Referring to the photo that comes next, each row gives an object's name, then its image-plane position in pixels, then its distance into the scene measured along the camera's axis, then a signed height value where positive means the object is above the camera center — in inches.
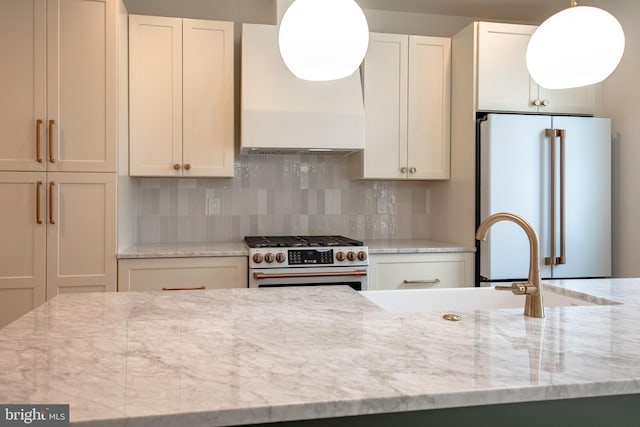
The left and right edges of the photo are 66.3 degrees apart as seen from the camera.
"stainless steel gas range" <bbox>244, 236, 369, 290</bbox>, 118.0 -13.2
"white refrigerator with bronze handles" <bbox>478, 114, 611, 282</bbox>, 124.0 +5.1
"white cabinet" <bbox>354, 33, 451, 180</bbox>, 138.5 +29.4
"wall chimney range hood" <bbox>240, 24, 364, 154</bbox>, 125.6 +27.0
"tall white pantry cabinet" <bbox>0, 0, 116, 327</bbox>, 109.6 +13.6
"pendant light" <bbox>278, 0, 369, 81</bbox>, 53.9 +19.6
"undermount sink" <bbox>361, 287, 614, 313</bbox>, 69.7 -13.0
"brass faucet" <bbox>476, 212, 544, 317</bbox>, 54.4 -7.7
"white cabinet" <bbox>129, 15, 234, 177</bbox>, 125.7 +29.5
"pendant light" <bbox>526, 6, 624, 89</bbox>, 58.0 +20.0
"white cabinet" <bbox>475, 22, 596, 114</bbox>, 130.0 +36.0
